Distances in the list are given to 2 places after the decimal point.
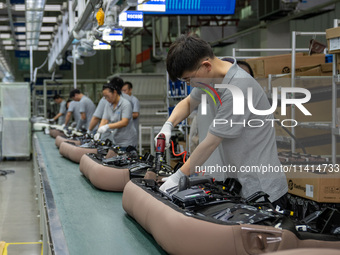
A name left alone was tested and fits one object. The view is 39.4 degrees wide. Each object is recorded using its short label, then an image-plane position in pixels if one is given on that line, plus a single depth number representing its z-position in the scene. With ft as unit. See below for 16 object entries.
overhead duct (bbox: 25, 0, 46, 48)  24.52
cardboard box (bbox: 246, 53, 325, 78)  16.75
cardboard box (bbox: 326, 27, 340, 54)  11.76
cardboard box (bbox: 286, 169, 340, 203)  11.32
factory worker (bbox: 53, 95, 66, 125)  35.69
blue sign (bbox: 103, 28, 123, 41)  17.99
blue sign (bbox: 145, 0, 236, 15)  19.08
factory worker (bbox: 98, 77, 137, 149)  14.99
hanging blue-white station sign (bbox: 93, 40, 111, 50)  25.14
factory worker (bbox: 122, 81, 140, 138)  22.75
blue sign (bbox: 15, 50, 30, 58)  53.01
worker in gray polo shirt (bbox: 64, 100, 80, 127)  28.02
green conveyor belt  5.90
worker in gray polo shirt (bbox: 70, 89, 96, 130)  24.31
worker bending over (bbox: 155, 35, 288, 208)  5.90
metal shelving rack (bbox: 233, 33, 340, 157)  12.28
